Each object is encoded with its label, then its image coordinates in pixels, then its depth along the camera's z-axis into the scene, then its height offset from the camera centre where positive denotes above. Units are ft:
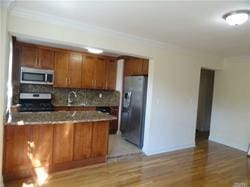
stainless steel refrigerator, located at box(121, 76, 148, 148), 14.66 -1.74
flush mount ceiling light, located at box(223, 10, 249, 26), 7.27 +2.91
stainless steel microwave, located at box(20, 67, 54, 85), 15.15 +0.43
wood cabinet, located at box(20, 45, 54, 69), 15.12 +1.93
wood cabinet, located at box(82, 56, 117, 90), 17.85 +1.17
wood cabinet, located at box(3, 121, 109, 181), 9.28 -3.40
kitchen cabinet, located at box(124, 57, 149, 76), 15.61 +1.78
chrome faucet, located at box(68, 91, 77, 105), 17.92 -1.23
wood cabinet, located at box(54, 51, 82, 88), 16.52 +1.20
